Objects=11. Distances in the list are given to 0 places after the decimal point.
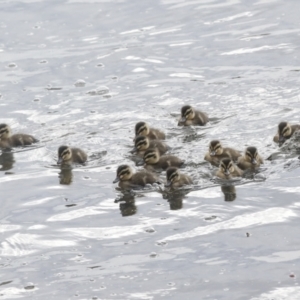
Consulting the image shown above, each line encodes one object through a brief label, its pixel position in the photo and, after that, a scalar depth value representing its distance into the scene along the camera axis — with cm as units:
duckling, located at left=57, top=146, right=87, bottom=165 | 1867
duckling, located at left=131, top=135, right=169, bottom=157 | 1887
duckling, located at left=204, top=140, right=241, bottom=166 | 1812
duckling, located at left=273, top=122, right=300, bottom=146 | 1886
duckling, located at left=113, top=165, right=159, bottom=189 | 1730
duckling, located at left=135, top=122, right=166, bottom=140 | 1955
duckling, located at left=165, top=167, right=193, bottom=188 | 1711
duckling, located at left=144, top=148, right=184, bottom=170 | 1820
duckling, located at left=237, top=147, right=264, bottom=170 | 1764
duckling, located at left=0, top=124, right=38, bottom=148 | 2006
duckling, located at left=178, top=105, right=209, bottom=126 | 2022
